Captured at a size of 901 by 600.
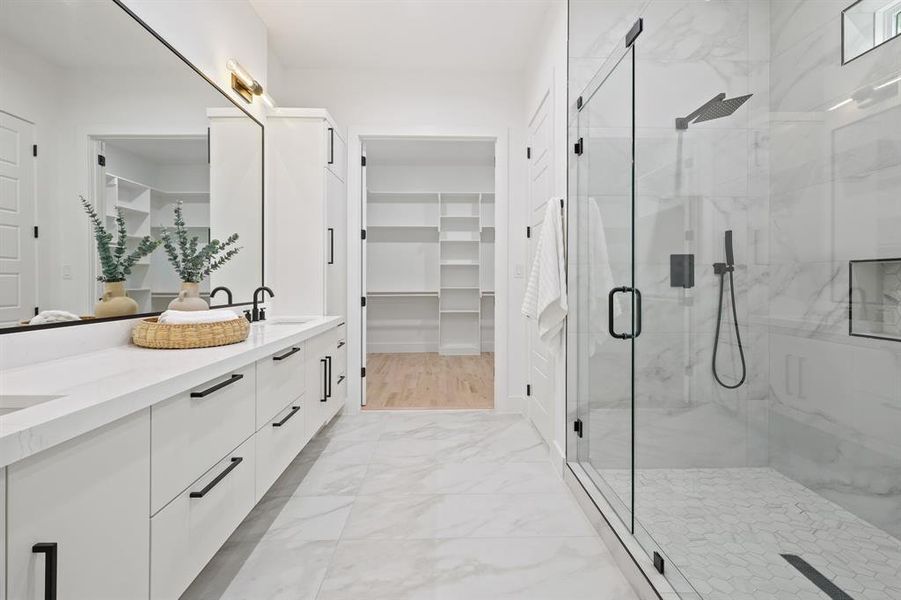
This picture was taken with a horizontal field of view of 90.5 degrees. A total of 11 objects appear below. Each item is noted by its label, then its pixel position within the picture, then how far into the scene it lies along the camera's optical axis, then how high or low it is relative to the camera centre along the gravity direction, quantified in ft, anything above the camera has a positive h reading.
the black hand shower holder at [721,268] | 4.22 +0.26
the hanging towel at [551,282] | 8.28 +0.23
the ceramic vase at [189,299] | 6.40 -0.10
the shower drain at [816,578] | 3.30 -2.15
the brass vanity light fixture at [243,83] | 8.56 +4.26
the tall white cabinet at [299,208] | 10.49 +2.01
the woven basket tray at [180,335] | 5.42 -0.53
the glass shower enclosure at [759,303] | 3.34 -0.06
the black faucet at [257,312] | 8.82 -0.41
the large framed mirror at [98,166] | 4.18 +1.49
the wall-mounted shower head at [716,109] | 4.21 +1.84
